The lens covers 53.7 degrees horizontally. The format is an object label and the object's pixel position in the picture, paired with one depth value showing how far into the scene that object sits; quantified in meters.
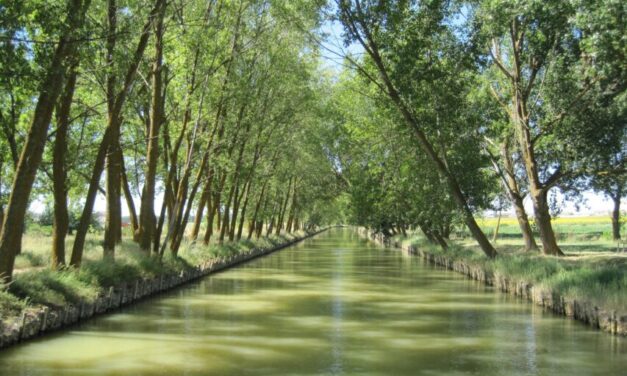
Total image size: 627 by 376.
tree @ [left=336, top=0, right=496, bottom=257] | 22.84
